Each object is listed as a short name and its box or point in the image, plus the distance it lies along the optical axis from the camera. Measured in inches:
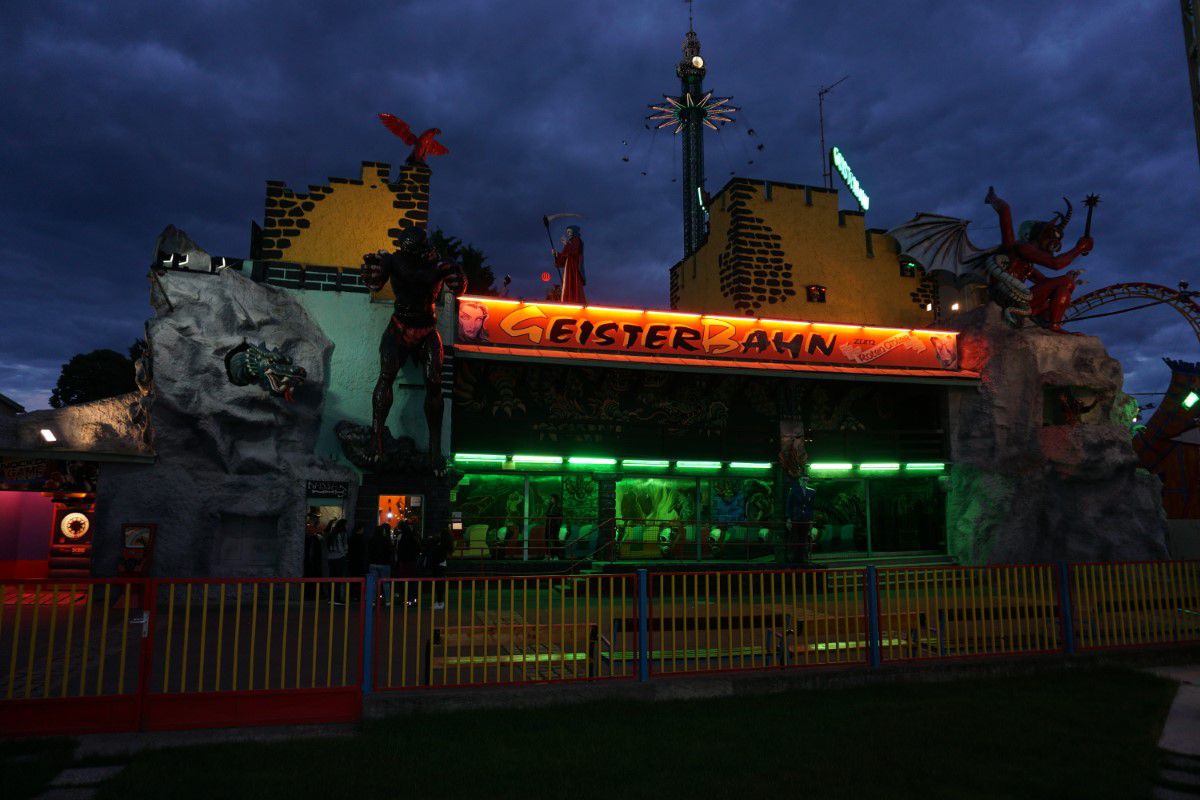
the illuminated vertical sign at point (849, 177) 967.6
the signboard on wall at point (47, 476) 745.6
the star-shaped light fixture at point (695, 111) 1378.0
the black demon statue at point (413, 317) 568.1
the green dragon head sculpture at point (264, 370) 560.7
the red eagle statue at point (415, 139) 704.4
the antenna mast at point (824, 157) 993.8
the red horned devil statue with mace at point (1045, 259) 813.2
